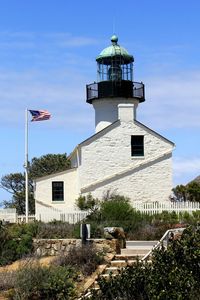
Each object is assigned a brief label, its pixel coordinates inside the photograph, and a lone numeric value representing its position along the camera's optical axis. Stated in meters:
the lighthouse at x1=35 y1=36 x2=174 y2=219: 34.38
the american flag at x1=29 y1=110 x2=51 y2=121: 31.75
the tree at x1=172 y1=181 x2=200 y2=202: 35.16
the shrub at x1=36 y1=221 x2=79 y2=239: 21.41
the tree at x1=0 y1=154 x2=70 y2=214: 51.66
